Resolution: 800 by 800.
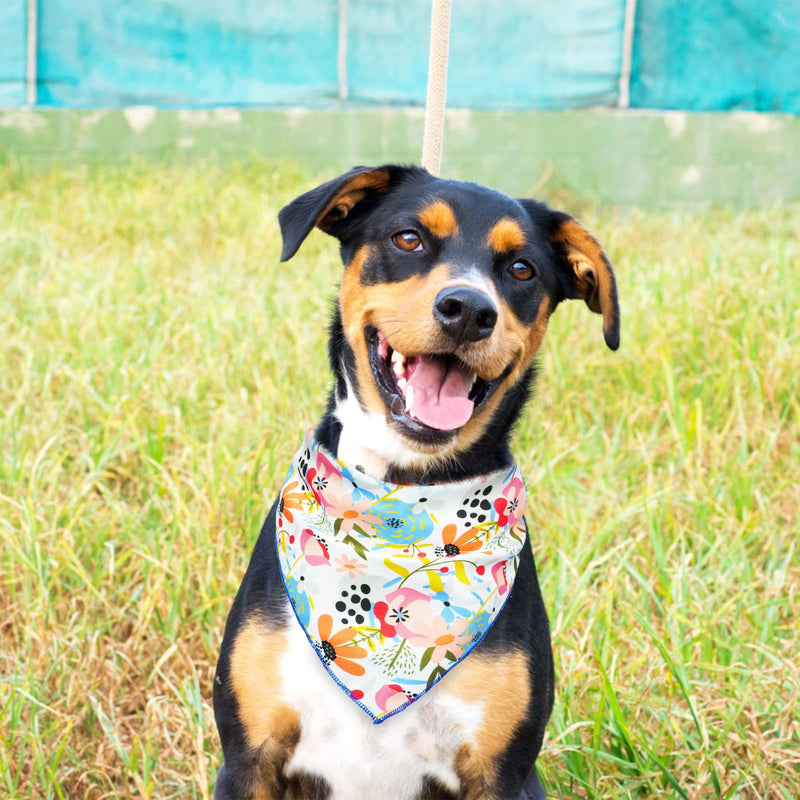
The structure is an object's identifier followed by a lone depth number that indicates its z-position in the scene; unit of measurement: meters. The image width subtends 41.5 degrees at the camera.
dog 2.06
